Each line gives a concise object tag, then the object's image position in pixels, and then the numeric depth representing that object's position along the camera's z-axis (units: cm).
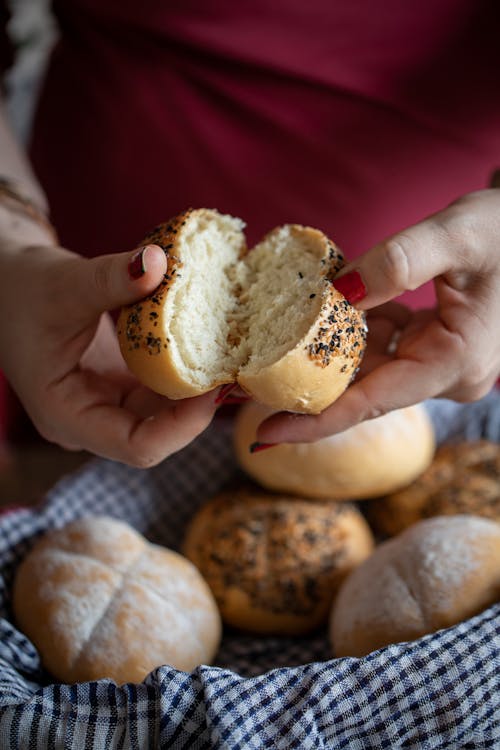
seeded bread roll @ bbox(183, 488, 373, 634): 53
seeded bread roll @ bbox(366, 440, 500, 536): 56
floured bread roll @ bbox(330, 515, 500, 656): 47
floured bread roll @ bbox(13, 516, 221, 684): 47
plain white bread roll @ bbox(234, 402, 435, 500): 55
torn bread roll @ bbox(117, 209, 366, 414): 43
